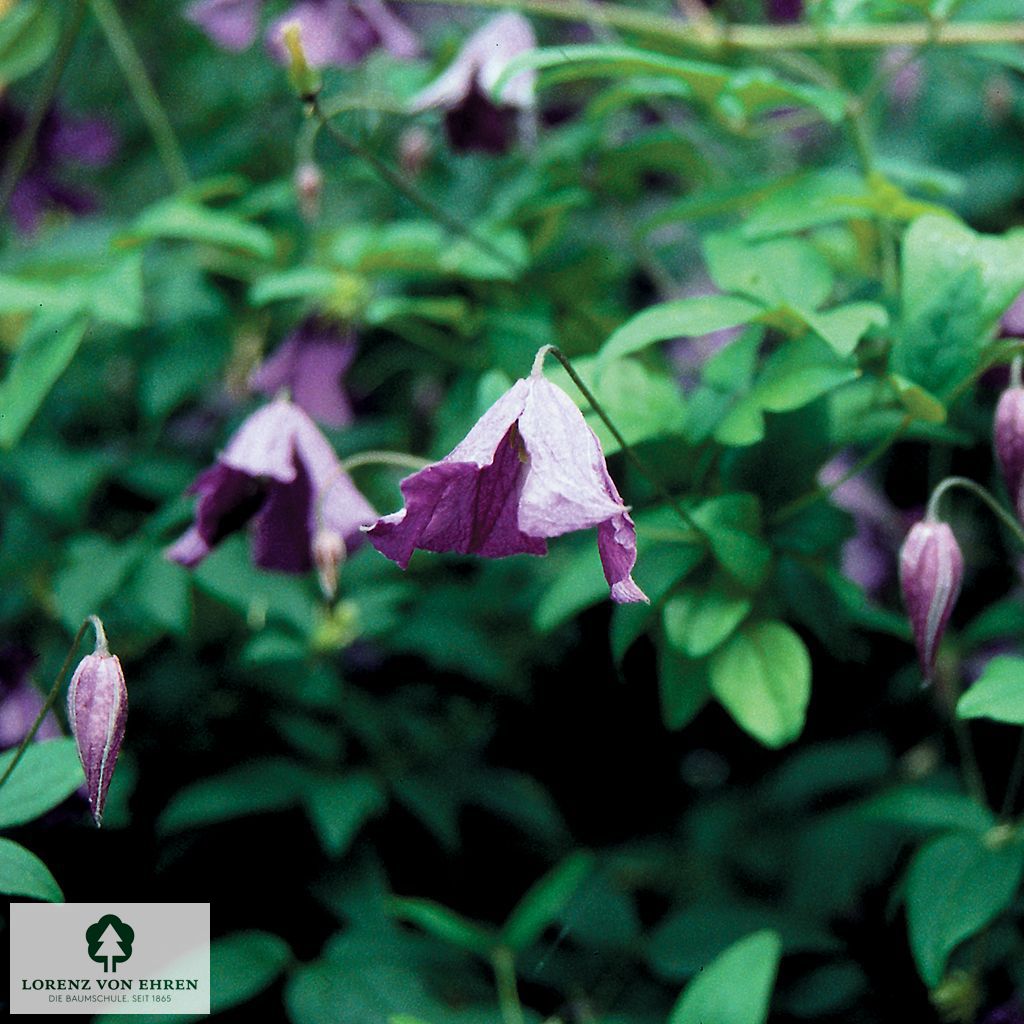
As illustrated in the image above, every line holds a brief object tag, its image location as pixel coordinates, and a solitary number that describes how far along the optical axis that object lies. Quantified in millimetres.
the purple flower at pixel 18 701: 577
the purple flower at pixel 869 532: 662
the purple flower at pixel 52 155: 752
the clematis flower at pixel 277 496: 567
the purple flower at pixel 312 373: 632
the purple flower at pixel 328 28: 651
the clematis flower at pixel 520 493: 510
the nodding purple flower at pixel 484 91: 621
